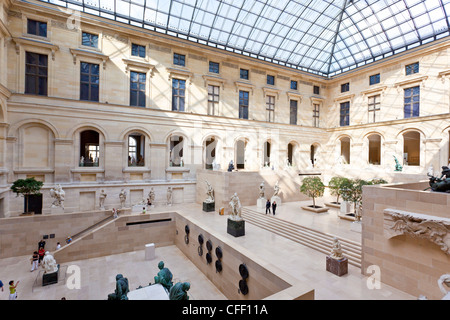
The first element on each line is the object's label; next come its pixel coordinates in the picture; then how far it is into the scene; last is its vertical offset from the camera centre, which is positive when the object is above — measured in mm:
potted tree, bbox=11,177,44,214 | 15789 -1894
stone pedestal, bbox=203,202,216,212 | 20469 -4012
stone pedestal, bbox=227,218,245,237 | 14109 -4053
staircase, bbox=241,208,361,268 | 11594 -4419
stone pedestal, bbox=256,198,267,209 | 20469 -3677
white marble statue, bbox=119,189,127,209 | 20359 -3275
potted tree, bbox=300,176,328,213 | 19531 -2305
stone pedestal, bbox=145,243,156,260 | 15402 -6039
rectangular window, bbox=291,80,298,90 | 31734 +10414
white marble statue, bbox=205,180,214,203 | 20928 -3021
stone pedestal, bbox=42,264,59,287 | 12454 -6402
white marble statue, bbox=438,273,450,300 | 5492 -2796
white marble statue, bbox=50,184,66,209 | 17344 -2704
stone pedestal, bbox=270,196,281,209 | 21512 -3514
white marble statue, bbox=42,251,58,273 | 12555 -5645
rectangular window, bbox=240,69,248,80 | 28156 +10549
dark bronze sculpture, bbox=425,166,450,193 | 8238 -746
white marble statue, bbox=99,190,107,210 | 19692 -3288
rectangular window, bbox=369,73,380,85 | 28844 +10367
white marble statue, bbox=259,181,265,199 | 20612 -2575
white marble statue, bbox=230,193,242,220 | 14456 -3007
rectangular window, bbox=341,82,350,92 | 32156 +10390
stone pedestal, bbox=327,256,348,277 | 9680 -4374
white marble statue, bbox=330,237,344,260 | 9955 -3830
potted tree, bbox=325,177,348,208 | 17234 -1658
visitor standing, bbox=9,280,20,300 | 10820 -6166
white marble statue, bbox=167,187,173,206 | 22703 -3410
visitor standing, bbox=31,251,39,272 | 13820 -6092
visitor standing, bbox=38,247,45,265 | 14398 -5844
